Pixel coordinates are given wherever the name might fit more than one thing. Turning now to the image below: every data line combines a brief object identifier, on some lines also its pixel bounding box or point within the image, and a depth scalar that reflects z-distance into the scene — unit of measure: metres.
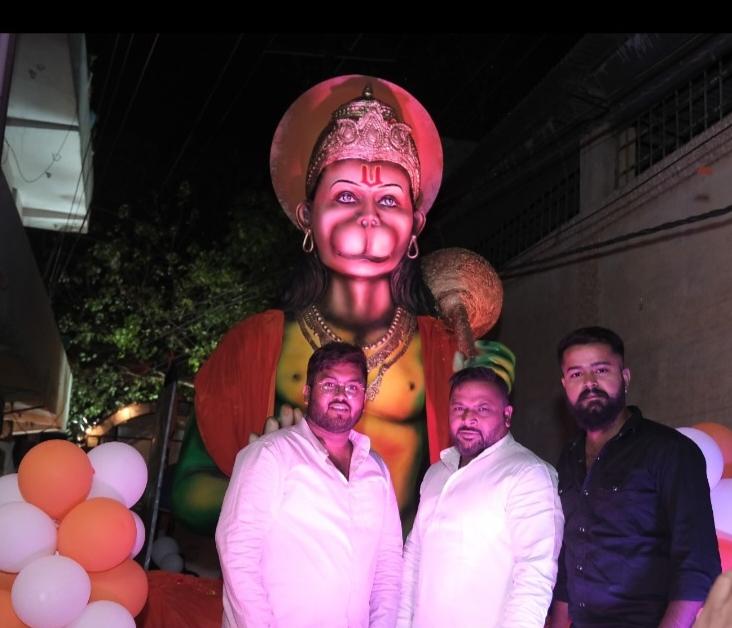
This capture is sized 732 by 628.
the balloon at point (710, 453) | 4.71
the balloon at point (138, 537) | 4.77
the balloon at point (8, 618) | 4.47
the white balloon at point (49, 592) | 4.29
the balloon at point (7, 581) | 4.59
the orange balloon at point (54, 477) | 4.56
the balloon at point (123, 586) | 4.60
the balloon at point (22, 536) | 4.41
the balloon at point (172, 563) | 9.11
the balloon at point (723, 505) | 4.66
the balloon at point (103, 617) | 4.42
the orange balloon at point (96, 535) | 4.50
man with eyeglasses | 3.94
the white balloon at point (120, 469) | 4.91
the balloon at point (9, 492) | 4.70
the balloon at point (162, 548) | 9.39
